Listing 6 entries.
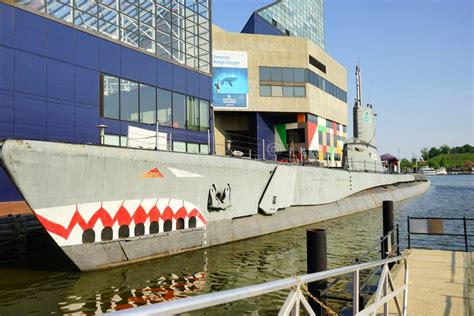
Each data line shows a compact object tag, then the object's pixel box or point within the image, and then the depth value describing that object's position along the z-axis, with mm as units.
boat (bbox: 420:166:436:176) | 188000
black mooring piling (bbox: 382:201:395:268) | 12430
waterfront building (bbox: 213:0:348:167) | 44719
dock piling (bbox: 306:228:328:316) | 7125
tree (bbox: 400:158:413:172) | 189362
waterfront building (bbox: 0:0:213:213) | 18938
